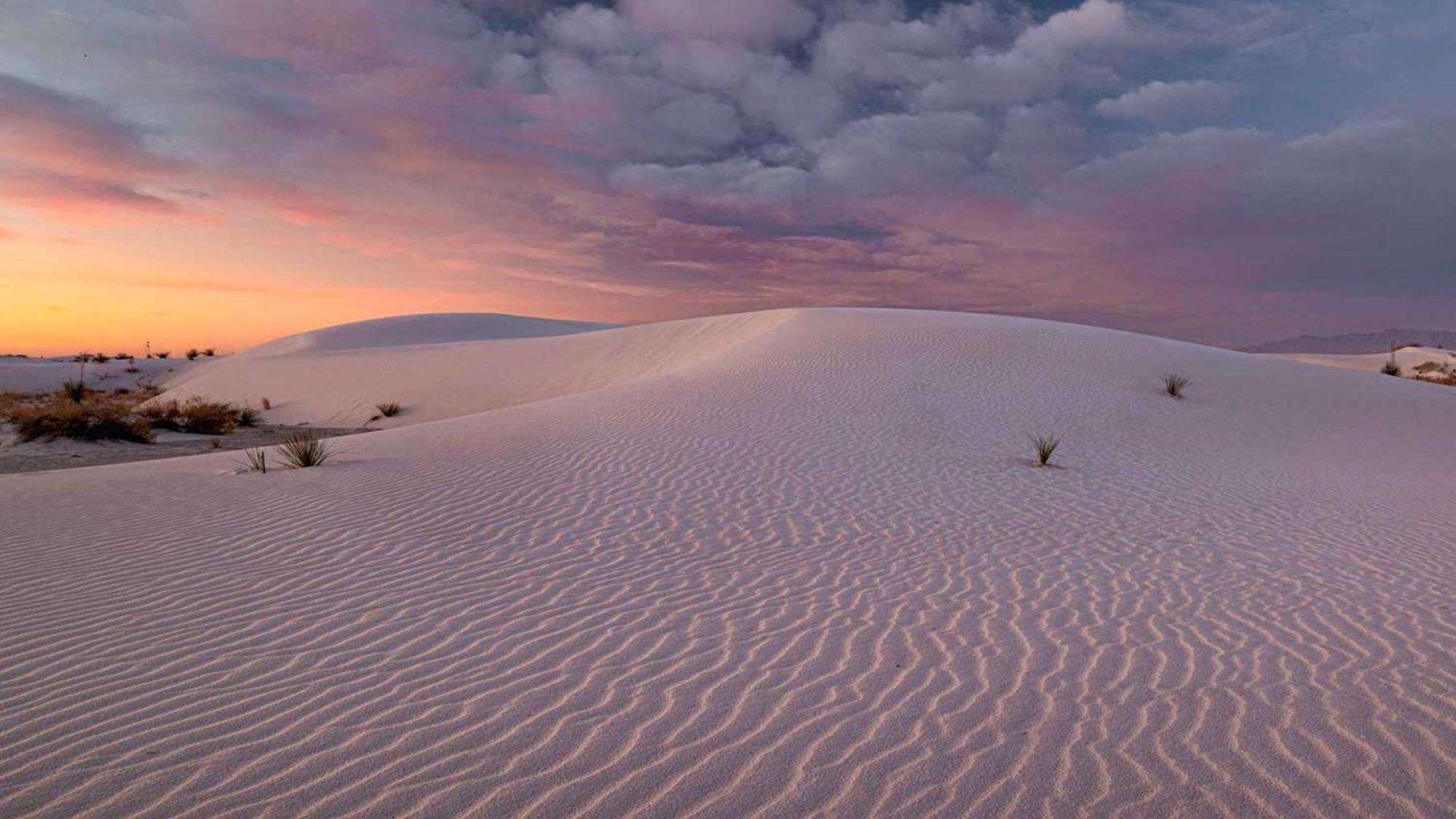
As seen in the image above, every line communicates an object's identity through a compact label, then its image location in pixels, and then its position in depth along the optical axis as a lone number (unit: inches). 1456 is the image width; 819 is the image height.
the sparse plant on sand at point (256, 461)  390.6
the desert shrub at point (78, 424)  621.9
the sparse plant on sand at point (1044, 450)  453.7
